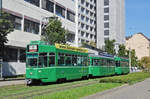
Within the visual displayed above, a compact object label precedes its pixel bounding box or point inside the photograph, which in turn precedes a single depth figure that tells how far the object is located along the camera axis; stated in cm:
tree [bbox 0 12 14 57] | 2723
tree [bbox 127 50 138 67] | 8108
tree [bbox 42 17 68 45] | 3533
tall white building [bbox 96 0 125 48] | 9312
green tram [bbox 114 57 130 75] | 3994
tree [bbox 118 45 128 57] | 7506
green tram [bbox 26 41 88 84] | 1939
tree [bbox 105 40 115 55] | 6855
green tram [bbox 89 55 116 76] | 2948
